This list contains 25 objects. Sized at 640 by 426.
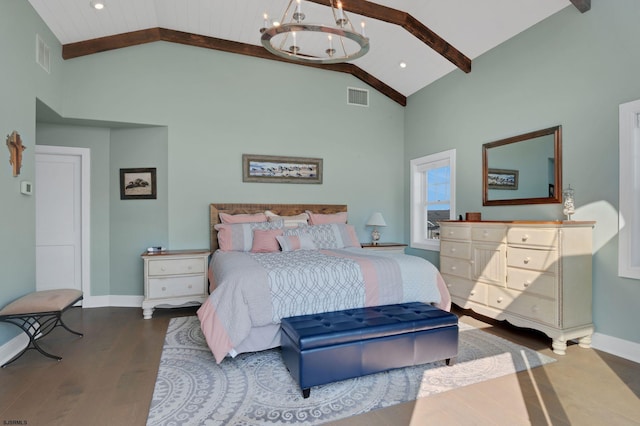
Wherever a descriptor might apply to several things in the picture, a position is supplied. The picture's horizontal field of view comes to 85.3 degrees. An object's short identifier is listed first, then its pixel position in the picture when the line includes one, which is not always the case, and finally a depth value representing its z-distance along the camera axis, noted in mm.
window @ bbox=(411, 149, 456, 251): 4902
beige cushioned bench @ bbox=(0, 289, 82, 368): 2668
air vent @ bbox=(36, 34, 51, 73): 3432
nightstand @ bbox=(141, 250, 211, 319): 4090
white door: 4445
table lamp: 5328
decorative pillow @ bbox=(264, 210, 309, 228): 4754
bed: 2600
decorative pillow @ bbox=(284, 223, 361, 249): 4266
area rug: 2074
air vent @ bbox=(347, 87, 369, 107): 5531
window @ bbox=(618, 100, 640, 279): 2805
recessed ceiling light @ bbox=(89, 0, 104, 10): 3426
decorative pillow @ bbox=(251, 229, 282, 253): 4090
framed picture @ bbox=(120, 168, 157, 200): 4598
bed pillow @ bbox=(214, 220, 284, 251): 4227
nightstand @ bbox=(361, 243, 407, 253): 5176
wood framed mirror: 3428
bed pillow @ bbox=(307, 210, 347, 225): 4961
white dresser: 2939
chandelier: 2600
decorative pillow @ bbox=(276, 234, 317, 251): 4059
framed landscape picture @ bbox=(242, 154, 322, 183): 4930
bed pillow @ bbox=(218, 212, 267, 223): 4586
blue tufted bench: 2270
